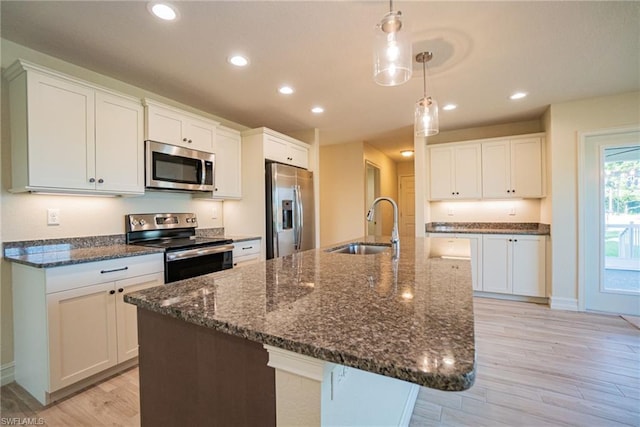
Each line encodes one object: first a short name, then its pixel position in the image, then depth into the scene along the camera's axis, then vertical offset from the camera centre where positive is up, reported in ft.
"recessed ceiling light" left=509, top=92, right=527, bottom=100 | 9.70 +3.91
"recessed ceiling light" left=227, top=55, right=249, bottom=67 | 7.16 +3.87
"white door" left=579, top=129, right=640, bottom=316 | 10.12 -0.51
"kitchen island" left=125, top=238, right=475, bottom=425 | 1.89 -0.91
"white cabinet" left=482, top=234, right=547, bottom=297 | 11.71 -2.33
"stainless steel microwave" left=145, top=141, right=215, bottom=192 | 8.18 +1.40
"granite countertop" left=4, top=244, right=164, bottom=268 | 5.66 -0.91
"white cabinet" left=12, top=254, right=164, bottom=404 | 5.66 -2.30
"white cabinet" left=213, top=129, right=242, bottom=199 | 10.33 +1.79
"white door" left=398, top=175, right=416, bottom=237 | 23.66 +0.36
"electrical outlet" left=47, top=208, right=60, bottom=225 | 6.98 -0.03
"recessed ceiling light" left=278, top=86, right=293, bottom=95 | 8.99 +3.90
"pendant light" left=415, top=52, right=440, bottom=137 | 6.95 +2.33
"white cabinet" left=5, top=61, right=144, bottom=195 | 6.08 +1.86
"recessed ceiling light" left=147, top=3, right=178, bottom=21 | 5.30 +3.84
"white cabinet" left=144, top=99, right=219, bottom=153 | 8.19 +2.68
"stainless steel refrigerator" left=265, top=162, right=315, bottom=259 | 10.82 +0.07
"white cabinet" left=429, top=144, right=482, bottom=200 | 13.14 +1.78
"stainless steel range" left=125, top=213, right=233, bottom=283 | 7.66 -0.87
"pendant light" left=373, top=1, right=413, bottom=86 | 4.50 +2.69
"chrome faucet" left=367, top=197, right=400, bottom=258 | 7.24 -0.51
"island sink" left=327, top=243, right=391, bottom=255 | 7.41 -0.99
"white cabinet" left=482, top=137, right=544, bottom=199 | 12.03 +1.75
